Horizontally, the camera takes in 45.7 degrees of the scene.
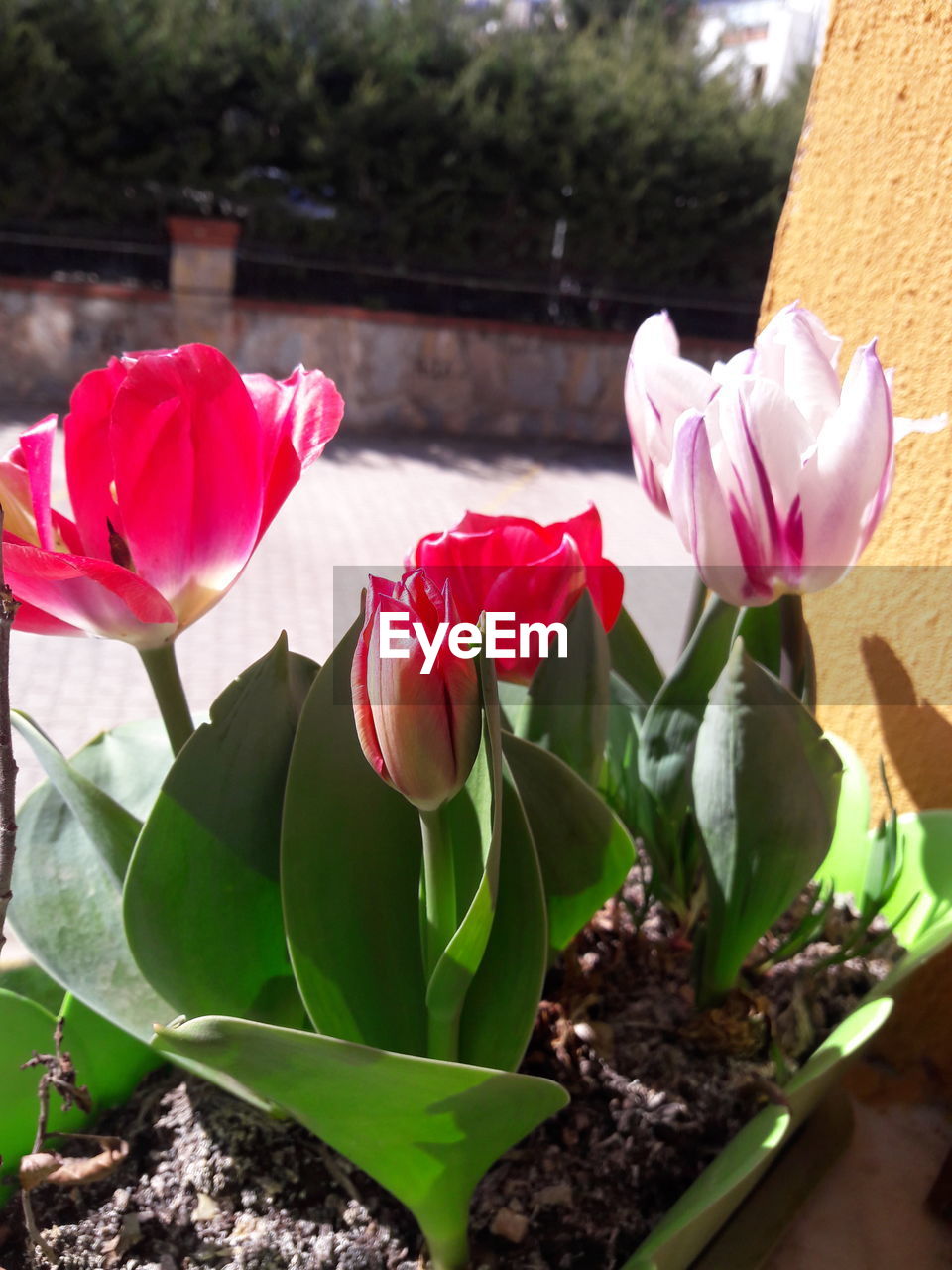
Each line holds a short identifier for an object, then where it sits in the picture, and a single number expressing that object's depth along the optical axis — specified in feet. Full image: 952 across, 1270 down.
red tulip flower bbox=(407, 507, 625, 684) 2.06
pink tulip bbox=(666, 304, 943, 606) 1.97
